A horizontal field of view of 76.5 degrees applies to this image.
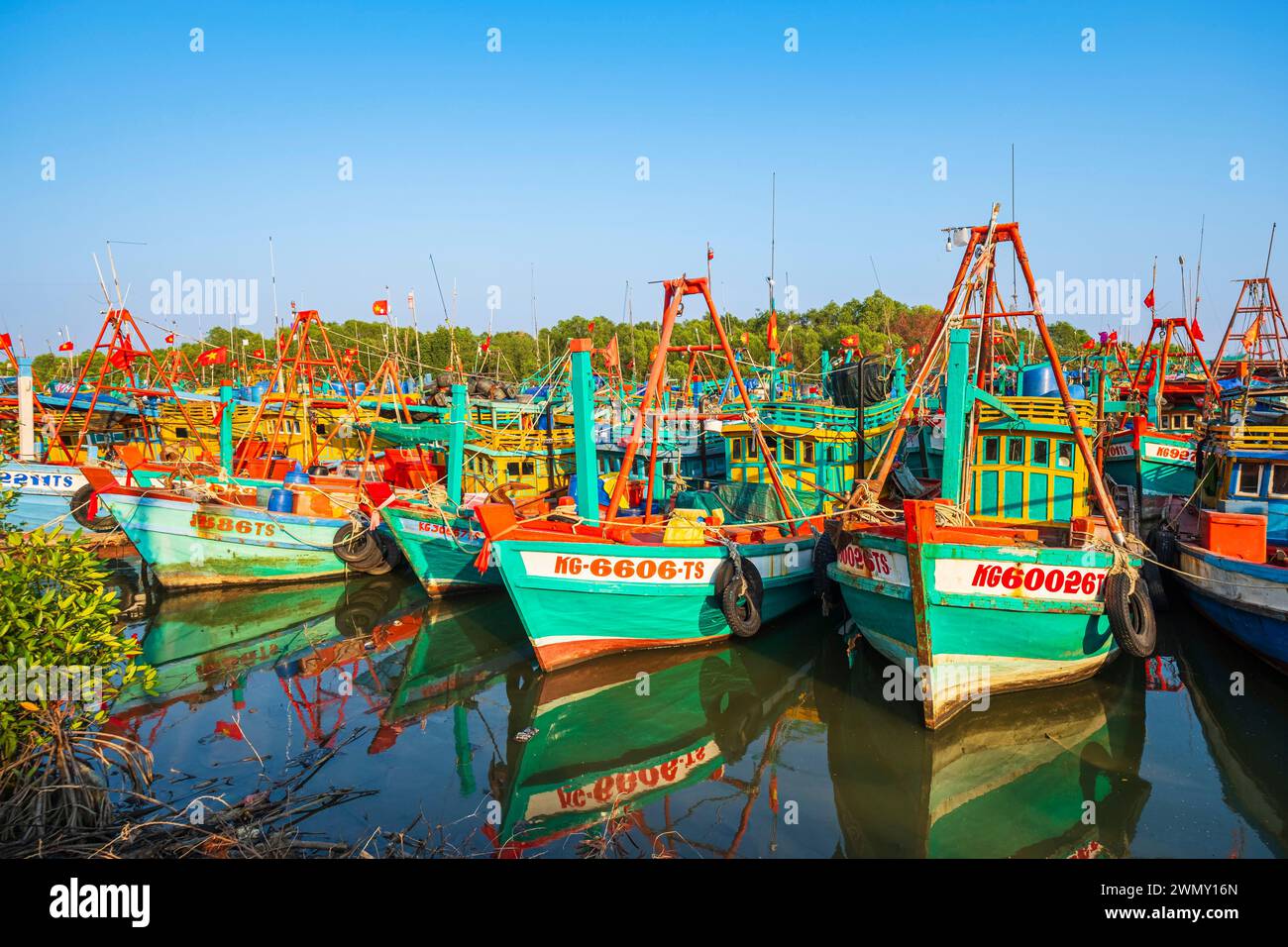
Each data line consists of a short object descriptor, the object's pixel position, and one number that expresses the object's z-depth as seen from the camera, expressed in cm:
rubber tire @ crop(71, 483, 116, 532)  1733
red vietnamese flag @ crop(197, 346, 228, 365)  2446
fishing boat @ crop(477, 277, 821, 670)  1090
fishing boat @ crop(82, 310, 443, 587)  1593
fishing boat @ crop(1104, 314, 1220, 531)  1722
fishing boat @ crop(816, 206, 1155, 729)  914
